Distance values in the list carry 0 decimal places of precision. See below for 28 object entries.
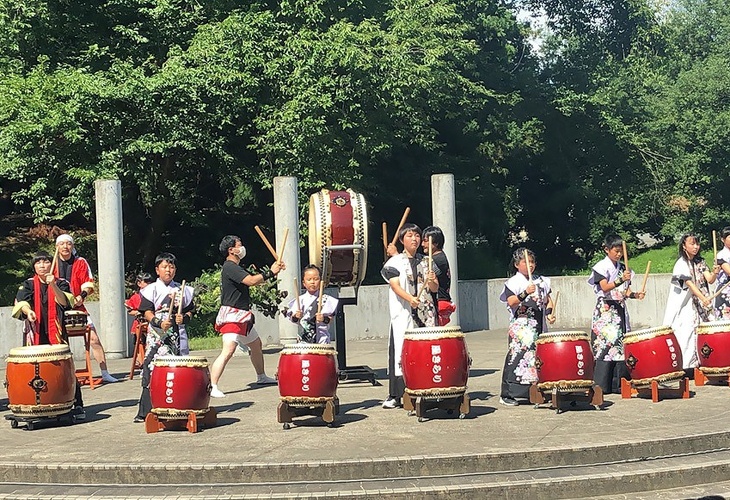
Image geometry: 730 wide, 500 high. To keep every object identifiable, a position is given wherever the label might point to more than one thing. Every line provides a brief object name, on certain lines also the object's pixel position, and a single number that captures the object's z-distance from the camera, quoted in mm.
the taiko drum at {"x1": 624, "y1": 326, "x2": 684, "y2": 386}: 10586
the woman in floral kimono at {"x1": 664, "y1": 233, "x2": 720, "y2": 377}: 11867
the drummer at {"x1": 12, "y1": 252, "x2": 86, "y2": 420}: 10430
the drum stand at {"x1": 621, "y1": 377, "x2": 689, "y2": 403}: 10637
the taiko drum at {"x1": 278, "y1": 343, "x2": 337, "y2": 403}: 9500
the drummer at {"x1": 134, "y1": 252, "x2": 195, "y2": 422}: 10016
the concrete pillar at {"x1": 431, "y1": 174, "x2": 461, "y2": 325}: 18781
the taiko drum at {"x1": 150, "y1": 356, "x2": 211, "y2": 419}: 9430
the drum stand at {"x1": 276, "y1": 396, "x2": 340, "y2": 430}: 9523
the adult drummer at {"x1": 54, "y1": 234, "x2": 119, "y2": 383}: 12141
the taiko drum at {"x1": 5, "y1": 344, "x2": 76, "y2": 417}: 9812
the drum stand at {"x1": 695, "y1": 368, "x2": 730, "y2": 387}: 11469
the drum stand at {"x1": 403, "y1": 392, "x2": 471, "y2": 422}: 9680
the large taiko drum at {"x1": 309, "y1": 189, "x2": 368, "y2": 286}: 12195
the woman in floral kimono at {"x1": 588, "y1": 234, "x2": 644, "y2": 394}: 11117
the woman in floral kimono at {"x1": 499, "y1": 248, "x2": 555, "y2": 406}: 10562
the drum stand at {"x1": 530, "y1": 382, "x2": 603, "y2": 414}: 9977
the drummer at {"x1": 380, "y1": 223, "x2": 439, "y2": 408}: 10281
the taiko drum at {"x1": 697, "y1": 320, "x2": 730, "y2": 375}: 11359
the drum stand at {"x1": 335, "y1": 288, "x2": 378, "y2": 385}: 12477
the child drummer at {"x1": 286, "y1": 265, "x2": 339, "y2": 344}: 11320
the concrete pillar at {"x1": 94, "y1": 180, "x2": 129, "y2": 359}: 16750
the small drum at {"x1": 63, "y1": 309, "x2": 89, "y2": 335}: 12602
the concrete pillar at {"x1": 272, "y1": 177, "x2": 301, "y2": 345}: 17188
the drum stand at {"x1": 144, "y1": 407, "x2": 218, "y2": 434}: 9523
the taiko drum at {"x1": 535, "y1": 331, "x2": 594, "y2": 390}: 9938
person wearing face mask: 11453
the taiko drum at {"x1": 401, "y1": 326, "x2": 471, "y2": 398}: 9578
